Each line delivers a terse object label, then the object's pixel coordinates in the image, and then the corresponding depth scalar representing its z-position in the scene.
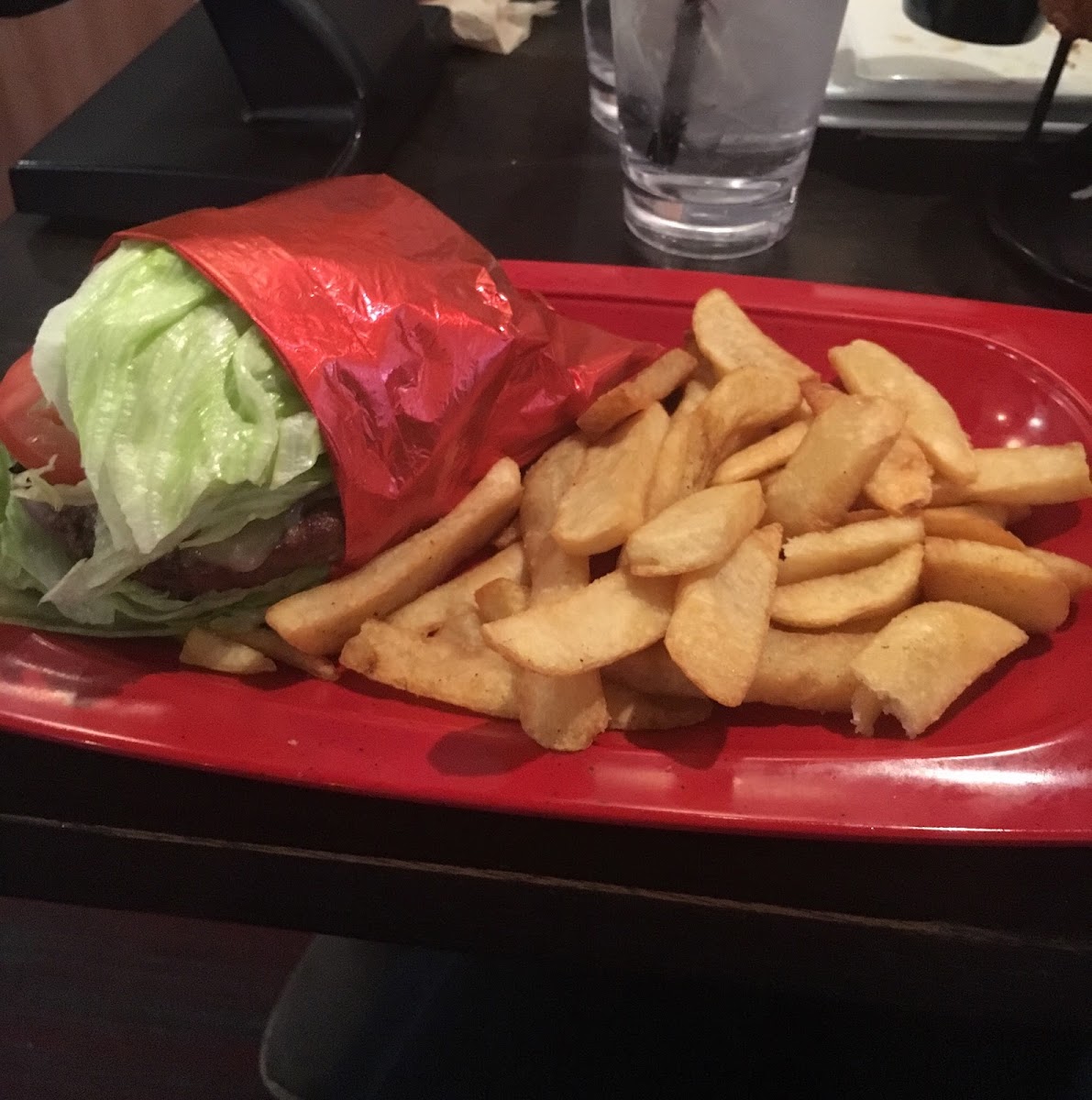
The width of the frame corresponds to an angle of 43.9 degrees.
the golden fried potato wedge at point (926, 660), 0.30
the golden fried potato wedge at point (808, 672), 0.31
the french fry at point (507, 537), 0.37
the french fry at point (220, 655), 0.32
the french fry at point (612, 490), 0.32
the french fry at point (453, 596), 0.34
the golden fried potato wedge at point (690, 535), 0.30
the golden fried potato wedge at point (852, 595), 0.31
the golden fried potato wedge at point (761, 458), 0.34
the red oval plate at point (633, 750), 0.29
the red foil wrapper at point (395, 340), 0.33
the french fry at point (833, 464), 0.32
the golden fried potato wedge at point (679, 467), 0.33
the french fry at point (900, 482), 0.33
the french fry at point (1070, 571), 0.32
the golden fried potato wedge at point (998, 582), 0.31
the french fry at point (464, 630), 0.33
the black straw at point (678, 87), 0.41
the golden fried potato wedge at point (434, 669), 0.31
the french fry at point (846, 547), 0.32
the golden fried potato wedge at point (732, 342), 0.37
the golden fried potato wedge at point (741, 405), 0.34
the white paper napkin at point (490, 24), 0.61
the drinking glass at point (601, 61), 0.54
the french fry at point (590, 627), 0.29
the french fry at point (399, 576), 0.32
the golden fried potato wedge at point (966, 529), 0.33
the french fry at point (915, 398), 0.34
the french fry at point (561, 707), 0.30
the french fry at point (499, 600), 0.32
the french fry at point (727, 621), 0.29
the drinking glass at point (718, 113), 0.42
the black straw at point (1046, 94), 0.46
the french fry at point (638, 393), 0.35
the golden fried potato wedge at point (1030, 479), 0.34
